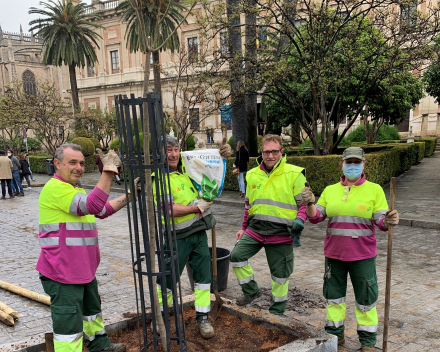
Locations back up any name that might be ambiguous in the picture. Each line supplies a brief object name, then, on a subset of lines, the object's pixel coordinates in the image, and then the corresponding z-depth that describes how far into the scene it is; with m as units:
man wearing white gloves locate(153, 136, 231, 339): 3.55
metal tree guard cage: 2.65
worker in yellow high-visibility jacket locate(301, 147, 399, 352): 3.29
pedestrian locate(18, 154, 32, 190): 17.76
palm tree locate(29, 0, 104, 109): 32.31
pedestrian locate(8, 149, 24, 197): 15.79
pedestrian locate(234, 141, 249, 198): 12.62
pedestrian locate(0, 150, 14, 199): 14.83
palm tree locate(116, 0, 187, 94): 17.95
